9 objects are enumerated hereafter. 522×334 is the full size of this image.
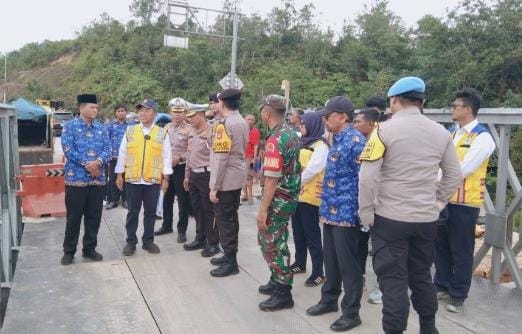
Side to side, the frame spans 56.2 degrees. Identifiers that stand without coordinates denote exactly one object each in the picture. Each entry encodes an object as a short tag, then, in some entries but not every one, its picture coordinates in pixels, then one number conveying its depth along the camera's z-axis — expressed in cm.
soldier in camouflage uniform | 376
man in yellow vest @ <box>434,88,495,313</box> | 397
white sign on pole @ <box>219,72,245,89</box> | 1669
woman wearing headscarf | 432
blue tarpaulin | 1388
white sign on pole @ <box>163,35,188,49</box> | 1736
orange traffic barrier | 770
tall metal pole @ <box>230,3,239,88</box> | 1664
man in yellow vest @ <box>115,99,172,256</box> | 555
